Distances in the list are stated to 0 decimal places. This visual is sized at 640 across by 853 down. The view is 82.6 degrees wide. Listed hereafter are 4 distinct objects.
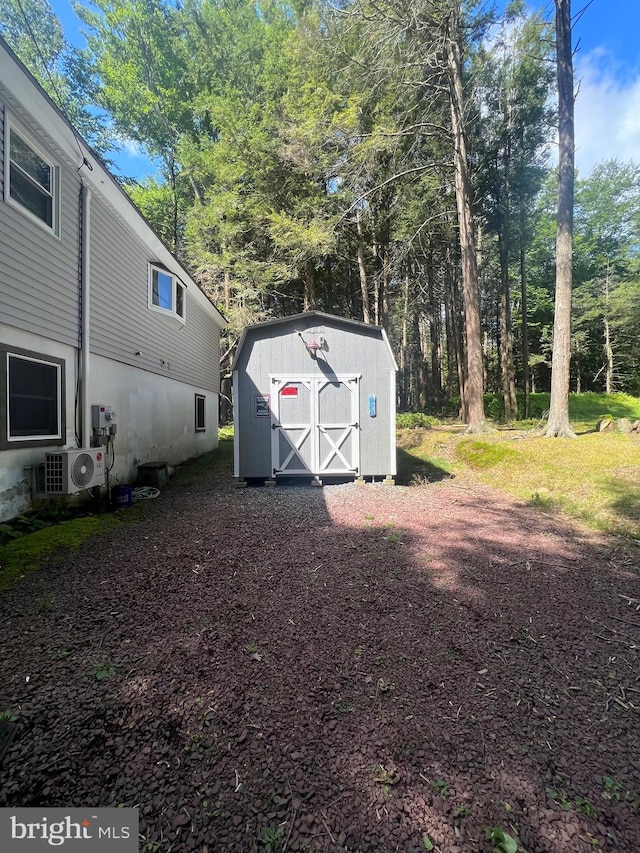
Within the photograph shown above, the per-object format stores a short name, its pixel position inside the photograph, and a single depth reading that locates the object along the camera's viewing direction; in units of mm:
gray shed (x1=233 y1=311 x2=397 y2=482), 7207
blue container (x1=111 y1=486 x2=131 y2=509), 5746
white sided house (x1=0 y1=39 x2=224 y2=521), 4238
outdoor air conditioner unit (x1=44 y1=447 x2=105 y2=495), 4594
